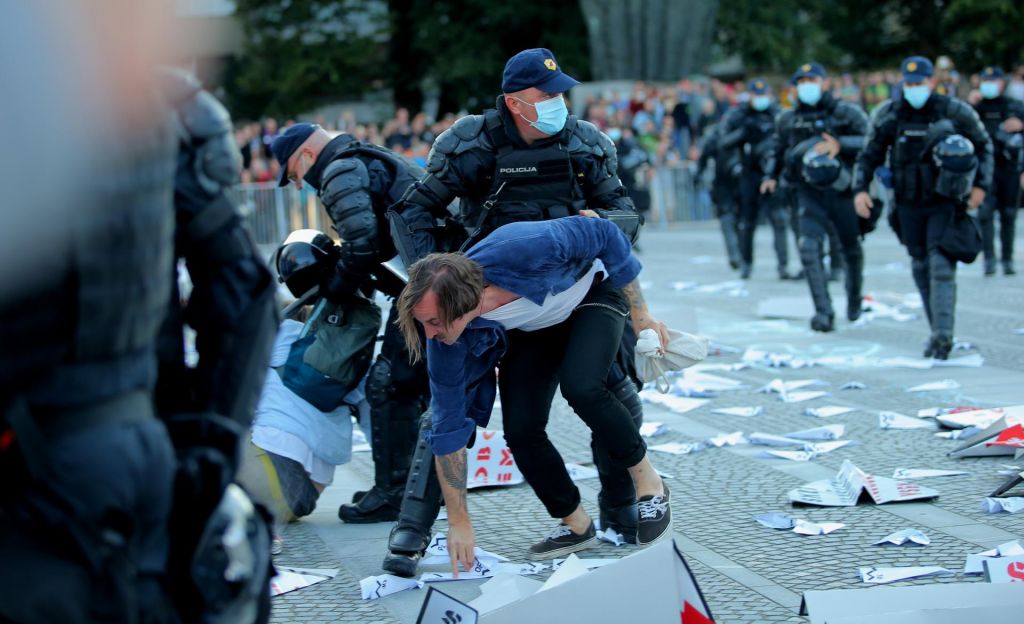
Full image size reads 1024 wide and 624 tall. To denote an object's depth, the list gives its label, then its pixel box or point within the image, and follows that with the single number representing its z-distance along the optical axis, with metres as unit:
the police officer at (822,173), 11.46
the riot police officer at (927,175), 9.55
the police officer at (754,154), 15.11
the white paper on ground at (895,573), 4.68
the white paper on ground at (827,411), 7.92
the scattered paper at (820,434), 7.30
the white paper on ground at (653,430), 7.63
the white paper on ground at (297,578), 5.09
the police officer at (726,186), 15.69
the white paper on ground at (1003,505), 5.52
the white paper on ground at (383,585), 4.98
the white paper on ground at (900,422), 7.45
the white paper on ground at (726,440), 7.31
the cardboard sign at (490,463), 6.50
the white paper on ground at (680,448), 7.18
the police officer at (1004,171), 14.20
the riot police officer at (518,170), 5.78
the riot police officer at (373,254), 5.92
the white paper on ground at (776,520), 5.58
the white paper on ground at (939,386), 8.55
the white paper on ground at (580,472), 6.71
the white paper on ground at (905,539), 5.16
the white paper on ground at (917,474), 6.28
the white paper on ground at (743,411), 8.11
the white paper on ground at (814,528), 5.43
